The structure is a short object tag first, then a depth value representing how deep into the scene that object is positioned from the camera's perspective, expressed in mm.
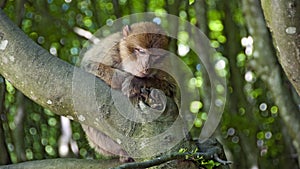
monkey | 3978
